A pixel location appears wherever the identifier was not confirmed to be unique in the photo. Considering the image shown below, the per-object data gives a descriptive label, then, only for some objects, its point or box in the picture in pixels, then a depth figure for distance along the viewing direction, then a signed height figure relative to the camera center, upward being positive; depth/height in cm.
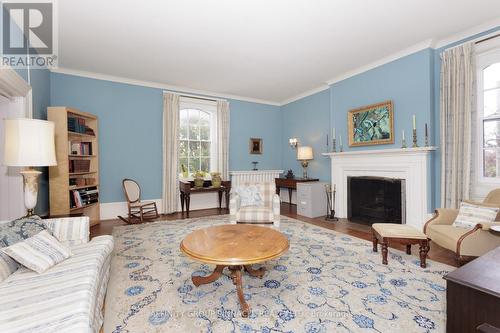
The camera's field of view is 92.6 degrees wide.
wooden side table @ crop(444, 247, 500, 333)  115 -69
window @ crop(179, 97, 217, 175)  558 +75
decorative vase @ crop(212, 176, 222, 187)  534 -34
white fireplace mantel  354 -9
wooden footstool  247 -76
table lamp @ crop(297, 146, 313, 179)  539 +27
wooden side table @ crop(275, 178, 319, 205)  549 -41
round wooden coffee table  172 -65
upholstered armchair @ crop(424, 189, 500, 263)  225 -74
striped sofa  111 -71
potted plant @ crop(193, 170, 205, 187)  515 -28
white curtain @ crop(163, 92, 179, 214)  517 +31
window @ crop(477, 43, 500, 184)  309 +63
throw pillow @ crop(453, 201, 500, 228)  253 -55
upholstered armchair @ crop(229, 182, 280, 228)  327 -67
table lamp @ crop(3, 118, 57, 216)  202 +21
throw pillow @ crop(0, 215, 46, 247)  174 -48
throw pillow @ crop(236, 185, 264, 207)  382 -48
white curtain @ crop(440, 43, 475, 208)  315 +58
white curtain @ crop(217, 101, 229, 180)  584 +61
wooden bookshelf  362 -3
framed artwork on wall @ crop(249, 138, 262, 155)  646 +54
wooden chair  442 -71
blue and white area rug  163 -107
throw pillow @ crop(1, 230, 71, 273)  161 -60
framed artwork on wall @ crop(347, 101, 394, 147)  400 +72
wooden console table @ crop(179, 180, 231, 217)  502 -50
